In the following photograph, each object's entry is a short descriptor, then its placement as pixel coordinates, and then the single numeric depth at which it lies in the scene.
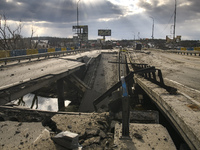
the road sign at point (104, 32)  104.25
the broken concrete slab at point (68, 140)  3.02
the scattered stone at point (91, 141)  3.57
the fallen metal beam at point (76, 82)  12.11
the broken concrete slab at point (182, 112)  2.92
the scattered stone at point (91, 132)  3.97
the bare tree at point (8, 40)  22.45
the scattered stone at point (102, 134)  3.93
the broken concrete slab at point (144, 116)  5.21
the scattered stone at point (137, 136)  3.32
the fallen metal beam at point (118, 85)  5.29
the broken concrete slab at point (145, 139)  3.04
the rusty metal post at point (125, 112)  3.20
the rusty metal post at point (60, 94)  11.64
